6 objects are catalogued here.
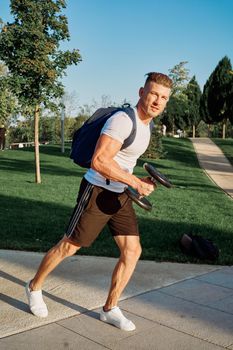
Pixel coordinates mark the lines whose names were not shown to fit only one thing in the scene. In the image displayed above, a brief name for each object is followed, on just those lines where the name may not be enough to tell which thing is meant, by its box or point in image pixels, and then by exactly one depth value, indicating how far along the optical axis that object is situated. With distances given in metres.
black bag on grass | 5.14
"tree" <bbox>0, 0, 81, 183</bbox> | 11.39
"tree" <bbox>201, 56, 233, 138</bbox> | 40.75
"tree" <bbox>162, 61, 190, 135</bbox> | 44.44
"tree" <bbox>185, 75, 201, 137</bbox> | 46.28
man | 2.83
